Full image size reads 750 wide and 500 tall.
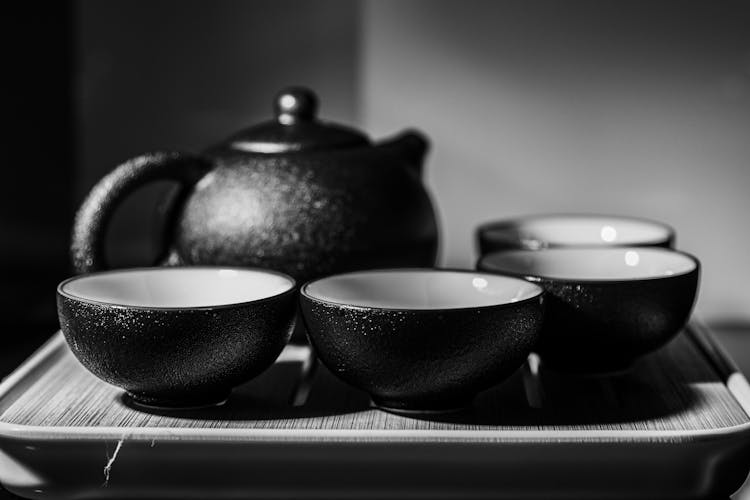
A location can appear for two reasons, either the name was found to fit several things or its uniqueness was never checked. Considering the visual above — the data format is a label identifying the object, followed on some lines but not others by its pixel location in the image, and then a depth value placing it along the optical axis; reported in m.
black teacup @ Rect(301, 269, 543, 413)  0.55
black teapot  0.73
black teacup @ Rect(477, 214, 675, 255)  0.81
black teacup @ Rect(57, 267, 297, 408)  0.56
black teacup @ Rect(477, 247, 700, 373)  0.63
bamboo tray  0.54
